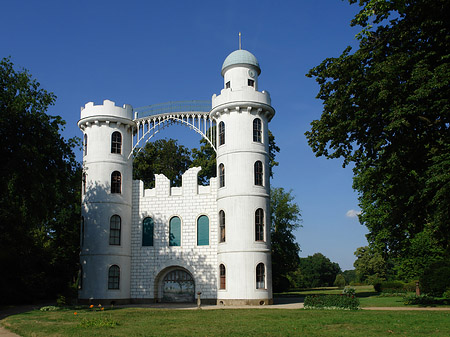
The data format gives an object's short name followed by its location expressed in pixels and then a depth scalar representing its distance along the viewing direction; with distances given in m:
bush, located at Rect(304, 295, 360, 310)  22.53
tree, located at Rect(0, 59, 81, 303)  23.55
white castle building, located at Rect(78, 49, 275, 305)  30.19
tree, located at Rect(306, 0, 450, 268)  16.05
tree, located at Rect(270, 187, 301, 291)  45.44
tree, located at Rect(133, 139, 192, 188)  45.06
